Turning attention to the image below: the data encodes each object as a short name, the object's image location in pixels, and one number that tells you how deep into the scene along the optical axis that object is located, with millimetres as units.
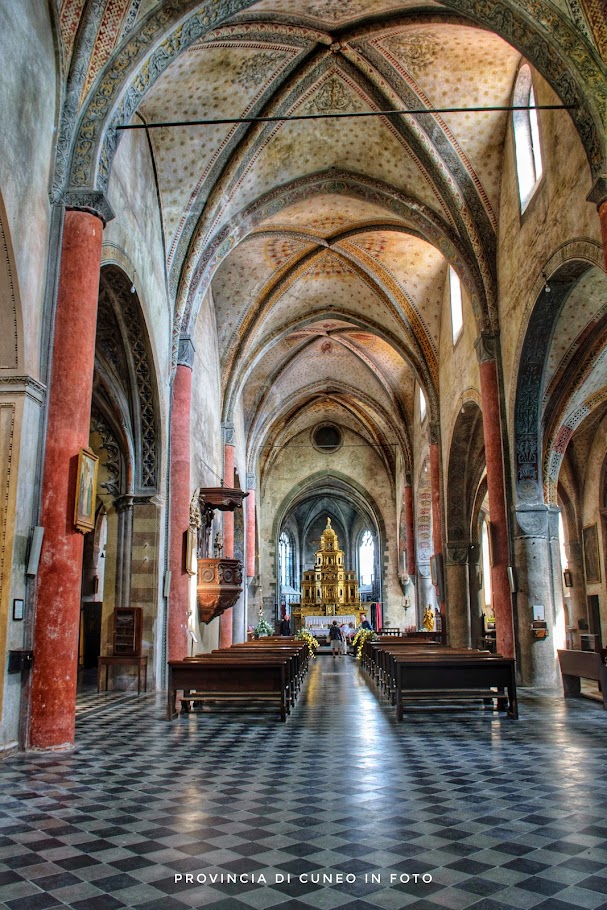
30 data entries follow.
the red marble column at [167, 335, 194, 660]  14539
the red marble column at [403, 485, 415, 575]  29328
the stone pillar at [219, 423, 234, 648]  21766
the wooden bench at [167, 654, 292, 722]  10297
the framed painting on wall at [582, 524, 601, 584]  22772
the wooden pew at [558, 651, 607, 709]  10961
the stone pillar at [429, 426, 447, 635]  21359
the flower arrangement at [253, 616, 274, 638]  27995
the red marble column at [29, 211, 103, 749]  7910
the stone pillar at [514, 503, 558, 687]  14117
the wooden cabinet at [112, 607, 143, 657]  13516
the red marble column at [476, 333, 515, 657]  14727
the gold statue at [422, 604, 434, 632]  27234
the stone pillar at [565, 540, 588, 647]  23781
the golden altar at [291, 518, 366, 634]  39156
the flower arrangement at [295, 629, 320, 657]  26406
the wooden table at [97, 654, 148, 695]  13539
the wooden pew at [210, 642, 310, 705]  12214
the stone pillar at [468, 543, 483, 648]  23578
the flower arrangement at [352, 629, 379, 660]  25561
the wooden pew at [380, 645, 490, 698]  11436
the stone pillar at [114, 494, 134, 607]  14266
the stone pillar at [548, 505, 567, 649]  14891
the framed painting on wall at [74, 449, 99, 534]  8375
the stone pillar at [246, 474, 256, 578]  29906
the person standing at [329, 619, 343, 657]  27688
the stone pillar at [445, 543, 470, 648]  20906
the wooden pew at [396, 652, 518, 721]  10109
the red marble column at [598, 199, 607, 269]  9062
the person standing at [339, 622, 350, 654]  30975
